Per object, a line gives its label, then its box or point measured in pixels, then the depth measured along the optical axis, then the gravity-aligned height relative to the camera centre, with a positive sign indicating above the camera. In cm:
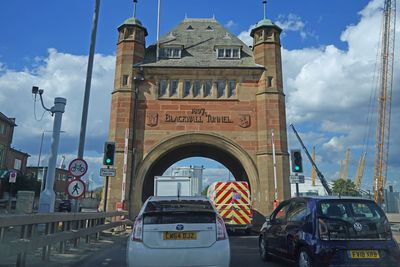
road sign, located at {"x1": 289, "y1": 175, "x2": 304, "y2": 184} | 1554 +160
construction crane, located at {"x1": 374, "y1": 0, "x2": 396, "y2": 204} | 6931 +2056
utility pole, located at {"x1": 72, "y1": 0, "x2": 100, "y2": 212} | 1256 +441
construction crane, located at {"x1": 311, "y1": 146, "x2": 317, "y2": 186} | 11270 +1247
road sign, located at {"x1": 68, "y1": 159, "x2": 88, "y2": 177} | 1105 +135
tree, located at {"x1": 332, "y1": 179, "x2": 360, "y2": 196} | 8833 +808
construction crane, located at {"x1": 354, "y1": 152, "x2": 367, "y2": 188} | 10317 +1221
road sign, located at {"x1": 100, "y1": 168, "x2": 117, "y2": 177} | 1566 +176
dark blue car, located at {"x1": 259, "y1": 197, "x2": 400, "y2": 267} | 643 -26
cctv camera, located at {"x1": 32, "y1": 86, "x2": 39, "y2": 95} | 1335 +427
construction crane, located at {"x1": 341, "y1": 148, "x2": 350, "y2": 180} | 11302 +1518
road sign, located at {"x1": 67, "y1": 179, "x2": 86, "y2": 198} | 1070 +71
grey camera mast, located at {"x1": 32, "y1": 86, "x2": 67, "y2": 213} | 997 +142
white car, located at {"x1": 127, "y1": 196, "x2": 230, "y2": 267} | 601 -37
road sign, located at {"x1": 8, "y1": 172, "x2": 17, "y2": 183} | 2641 +256
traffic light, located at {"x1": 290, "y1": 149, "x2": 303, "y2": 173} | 1577 +238
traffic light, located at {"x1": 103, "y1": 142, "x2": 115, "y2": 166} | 1550 +249
